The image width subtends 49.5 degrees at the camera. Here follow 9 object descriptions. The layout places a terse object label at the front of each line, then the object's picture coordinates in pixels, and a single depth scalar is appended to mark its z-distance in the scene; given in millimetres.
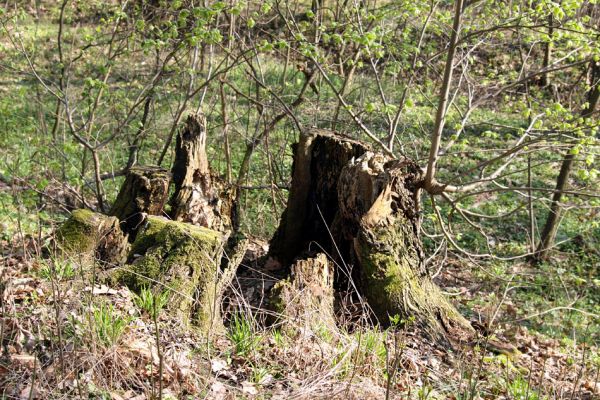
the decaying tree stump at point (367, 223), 5332
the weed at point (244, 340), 4188
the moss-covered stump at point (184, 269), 4508
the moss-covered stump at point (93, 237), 5164
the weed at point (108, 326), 3744
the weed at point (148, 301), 4269
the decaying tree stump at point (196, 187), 6238
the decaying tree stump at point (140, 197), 5898
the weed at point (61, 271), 4492
